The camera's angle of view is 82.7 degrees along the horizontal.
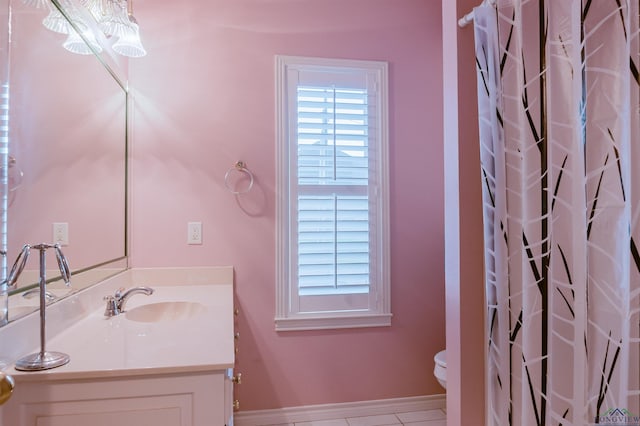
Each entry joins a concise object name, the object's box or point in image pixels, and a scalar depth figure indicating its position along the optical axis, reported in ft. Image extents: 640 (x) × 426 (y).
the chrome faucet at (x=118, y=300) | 4.85
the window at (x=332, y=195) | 7.25
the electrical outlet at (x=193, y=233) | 6.96
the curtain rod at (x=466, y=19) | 4.01
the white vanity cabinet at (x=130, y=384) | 3.04
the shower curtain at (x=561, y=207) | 3.05
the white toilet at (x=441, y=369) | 6.30
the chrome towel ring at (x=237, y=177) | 7.11
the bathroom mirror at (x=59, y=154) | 3.44
